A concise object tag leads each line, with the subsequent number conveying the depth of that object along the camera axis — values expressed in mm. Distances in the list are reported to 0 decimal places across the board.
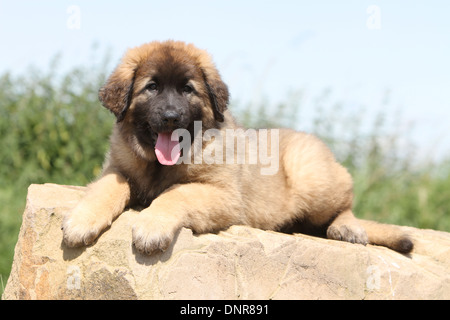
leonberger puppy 3496
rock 3279
